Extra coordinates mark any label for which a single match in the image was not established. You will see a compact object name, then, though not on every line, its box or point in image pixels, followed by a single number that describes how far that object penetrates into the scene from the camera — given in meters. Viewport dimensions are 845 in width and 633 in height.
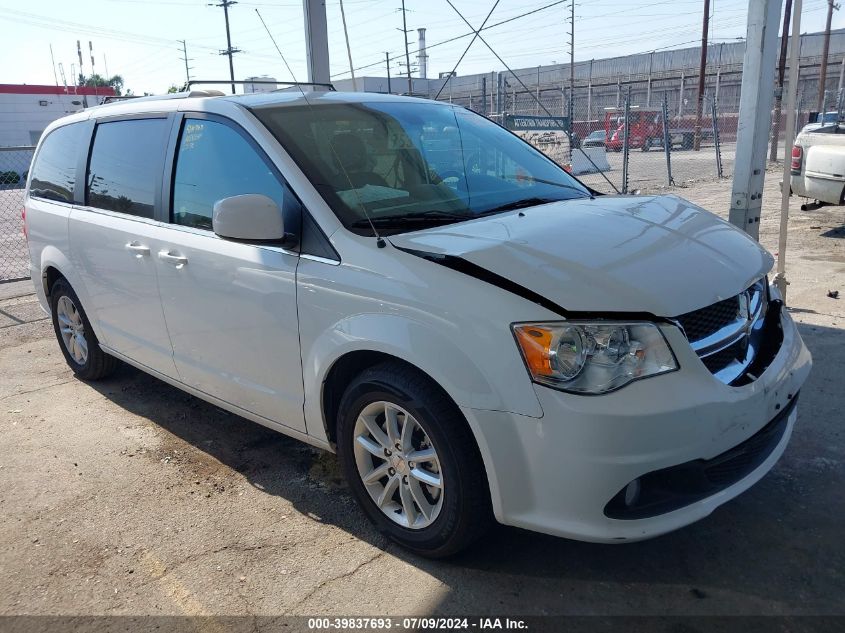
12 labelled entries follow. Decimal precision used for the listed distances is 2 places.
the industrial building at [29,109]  44.94
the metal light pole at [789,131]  5.35
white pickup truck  9.20
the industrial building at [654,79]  43.22
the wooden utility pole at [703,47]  35.97
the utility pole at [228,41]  41.33
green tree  71.81
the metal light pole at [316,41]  7.04
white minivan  2.41
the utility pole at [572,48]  48.72
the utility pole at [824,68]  33.58
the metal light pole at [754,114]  5.37
